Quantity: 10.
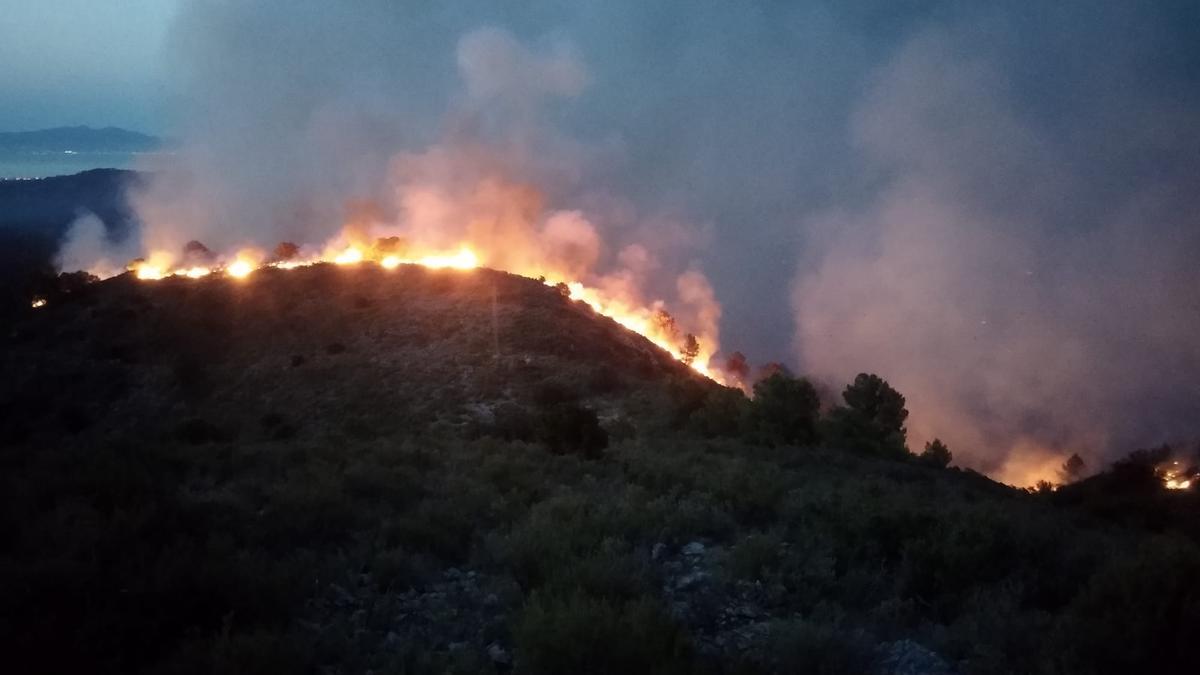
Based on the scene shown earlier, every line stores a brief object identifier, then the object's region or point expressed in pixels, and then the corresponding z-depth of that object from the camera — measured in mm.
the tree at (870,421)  27062
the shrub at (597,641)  5395
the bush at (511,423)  25033
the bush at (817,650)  5730
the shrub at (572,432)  16875
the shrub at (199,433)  24716
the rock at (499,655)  5922
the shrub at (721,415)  26750
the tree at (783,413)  25250
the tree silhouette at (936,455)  30662
